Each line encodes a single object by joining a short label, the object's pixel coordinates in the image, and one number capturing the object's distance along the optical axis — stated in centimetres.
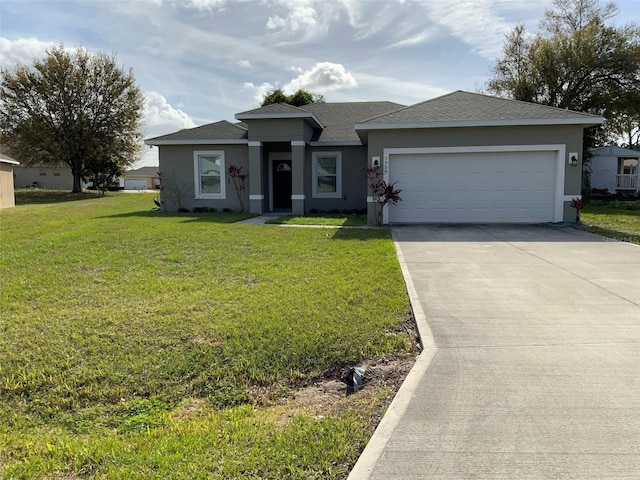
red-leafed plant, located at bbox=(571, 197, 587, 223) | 1336
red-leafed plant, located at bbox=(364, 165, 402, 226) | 1366
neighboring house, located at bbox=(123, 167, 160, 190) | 6536
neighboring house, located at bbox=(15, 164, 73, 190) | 4966
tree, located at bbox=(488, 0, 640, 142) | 2359
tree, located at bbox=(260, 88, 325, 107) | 3306
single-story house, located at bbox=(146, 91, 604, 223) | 1335
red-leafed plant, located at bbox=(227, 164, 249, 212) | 1808
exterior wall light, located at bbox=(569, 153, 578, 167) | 1327
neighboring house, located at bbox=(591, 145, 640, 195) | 3080
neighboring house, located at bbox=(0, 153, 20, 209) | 2486
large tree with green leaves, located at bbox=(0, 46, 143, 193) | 3250
